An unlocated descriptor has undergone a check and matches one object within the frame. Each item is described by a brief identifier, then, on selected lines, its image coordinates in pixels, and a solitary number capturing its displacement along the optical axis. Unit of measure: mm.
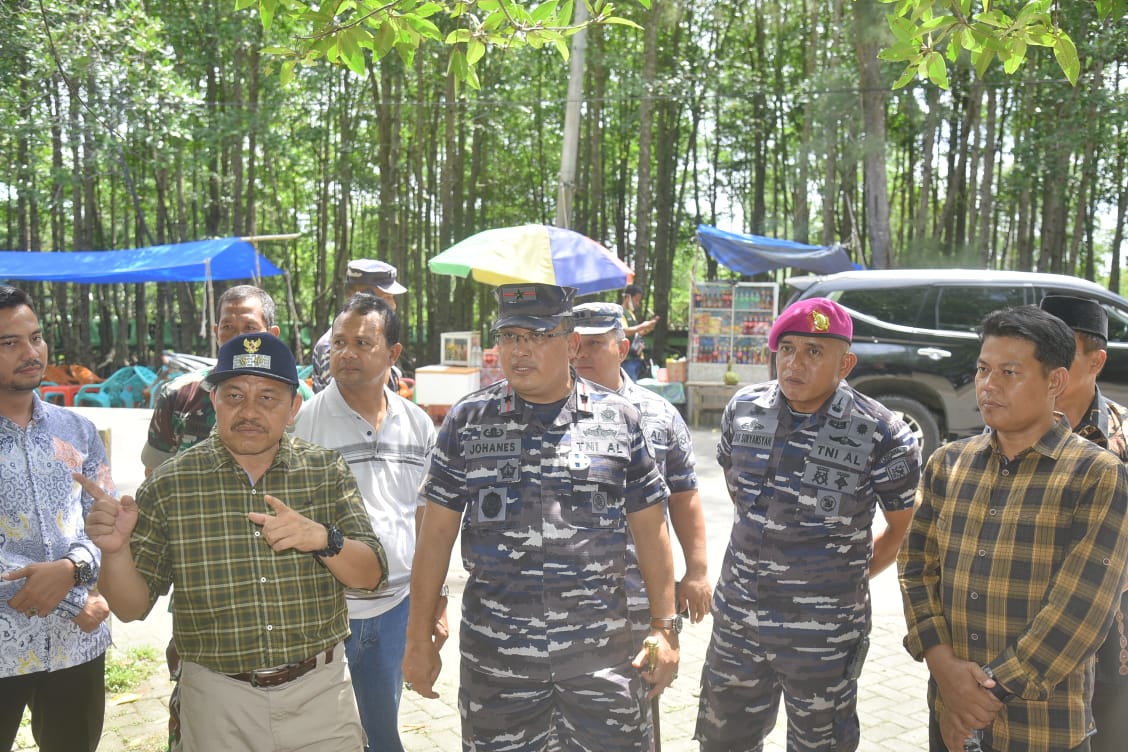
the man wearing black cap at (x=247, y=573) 2377
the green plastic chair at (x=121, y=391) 15102
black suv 9211
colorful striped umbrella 6734
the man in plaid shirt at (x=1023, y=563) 2279
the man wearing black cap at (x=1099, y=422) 2617
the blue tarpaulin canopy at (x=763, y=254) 14117
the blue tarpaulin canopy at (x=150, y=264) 13891
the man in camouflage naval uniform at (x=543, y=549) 2572
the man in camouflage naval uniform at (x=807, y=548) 2871
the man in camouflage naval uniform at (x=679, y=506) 3043
